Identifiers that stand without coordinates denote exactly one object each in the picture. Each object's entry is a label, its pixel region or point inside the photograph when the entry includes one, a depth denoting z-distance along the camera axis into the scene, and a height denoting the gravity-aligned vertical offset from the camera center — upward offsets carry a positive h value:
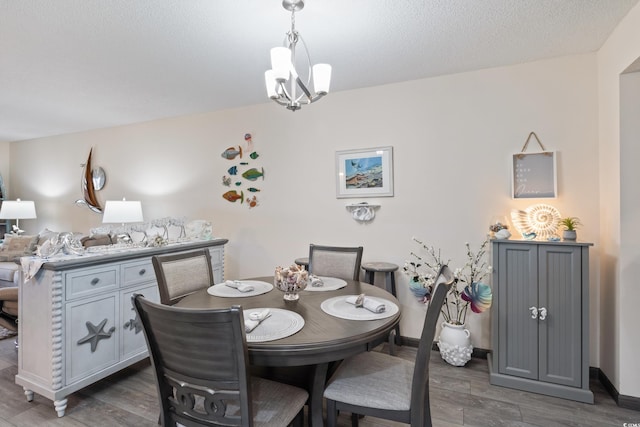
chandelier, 1.67 +0.76
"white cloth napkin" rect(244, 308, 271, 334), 1.41 -0.47
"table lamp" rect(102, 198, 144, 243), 3.75 +0.03
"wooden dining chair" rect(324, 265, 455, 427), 1.37 -0.78
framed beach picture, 3.11 +0.40
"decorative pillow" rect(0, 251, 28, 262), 4.39 -0.54
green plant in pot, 2.29 -0.10
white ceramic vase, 2.61 -1.05
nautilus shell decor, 2.45 -0.06
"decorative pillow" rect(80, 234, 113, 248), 3.71 -0.29
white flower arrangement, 2.72 -0.54
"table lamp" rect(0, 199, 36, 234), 4.91 +0.08
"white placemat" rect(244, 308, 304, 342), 1.34 -0.49
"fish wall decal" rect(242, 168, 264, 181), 3.70 +0.46
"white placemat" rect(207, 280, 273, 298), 1.96 -0.48
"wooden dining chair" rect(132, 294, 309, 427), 1.07 -0.53
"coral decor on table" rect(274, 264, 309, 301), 1.78 -0.36
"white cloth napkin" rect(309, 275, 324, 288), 2.16 -0.45
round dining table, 1.28 -0.50
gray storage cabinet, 2.18 -0.73
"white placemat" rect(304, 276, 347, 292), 2.09 -0.47
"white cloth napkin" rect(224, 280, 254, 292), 2.04 -0.46
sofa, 4.04 -0.50
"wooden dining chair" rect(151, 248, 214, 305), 2.04 -0.40
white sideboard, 2.03 -0.72
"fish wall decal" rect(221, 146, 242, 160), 3.83 +0.72
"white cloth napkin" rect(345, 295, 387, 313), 1.61 -0.46
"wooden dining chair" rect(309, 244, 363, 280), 2.54 -0.38
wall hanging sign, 2.55 +0.30
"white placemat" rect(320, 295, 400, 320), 1.57 -0.49
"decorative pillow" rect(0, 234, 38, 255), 4.52 -0.40
